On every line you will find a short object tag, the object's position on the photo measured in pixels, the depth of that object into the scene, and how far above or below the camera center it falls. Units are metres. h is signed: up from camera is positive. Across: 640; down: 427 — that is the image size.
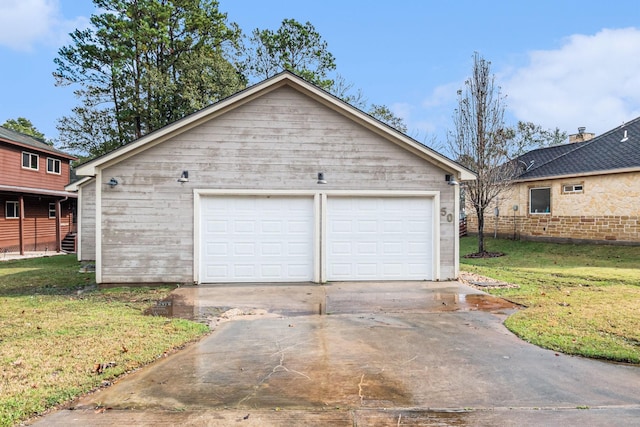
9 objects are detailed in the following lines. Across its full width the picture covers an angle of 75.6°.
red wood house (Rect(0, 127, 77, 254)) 20.12 +1.02
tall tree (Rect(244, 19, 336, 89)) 27.91 +11.23
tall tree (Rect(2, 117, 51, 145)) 45.34 +10.21
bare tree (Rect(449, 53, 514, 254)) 17.62 +3.53
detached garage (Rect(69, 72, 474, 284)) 9.79 +0.43
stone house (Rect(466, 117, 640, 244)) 16.61 +0.97
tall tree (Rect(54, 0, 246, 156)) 24.44 +8.89
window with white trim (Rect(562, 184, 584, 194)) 18.19 +1.26
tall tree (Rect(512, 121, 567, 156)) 39.52 +8.18
